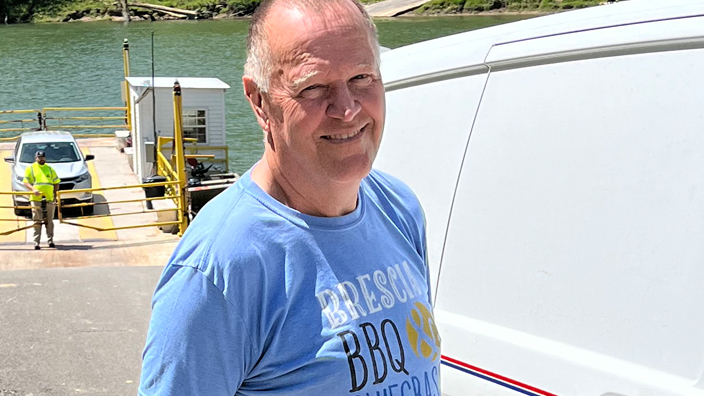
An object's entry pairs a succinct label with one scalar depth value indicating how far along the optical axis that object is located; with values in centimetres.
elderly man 167
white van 204
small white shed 2344
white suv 2066
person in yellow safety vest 1576
